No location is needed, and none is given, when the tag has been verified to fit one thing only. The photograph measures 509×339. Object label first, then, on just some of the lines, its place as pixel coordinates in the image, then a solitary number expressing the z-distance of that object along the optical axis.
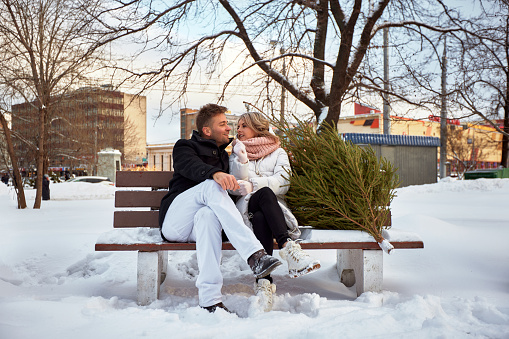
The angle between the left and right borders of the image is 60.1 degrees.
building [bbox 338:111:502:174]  34.47
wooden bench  3.27
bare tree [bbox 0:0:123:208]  11.57
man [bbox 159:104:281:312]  3.03
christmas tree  3.48
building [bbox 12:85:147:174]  14.46
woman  3.11
